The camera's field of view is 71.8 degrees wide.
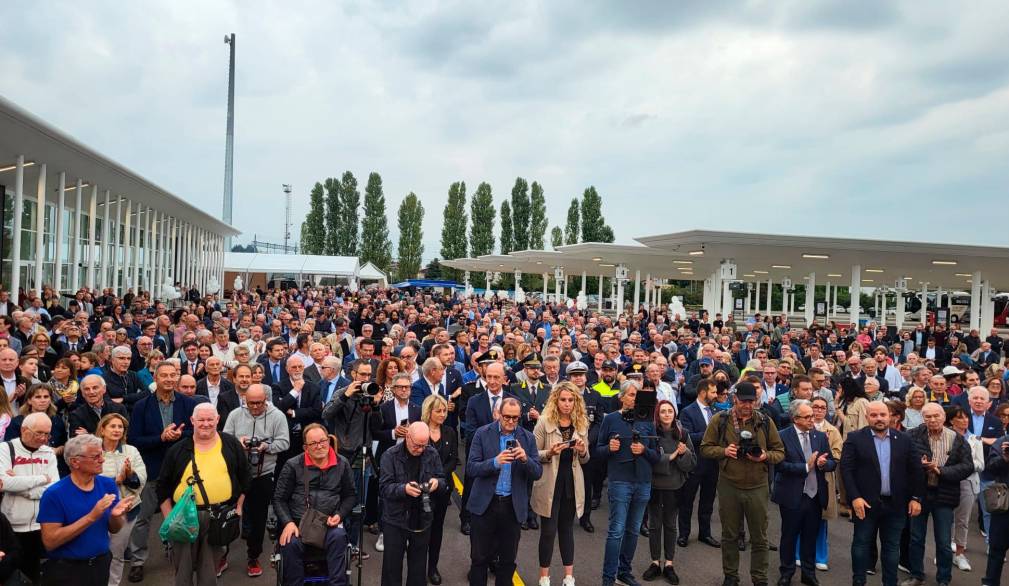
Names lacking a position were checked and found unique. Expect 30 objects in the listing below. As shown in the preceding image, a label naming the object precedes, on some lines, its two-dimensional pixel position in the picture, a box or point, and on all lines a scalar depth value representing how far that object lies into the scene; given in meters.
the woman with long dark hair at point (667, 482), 5.75
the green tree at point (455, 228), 72.00
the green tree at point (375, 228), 71.81
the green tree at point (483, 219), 71.69
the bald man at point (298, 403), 6.64
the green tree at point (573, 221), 71.81
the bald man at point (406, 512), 4.75
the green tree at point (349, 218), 73.12
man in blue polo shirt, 3.88
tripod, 5.08
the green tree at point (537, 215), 72.51
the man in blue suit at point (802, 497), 5.70
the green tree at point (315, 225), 72.69
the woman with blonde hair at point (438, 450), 5.20
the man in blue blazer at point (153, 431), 5.54
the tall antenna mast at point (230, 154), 55.62
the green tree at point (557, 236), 73.55
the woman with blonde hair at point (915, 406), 7.55
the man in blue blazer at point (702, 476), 6.61
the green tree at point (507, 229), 71.88
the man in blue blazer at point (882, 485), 5.57
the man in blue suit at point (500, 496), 4.94
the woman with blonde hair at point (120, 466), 4.78
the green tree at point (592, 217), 70.88
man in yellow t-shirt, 4.68
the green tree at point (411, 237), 72.81
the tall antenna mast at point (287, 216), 86.31
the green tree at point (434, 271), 79.79
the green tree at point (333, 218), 73.12
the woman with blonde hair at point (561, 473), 5.40
